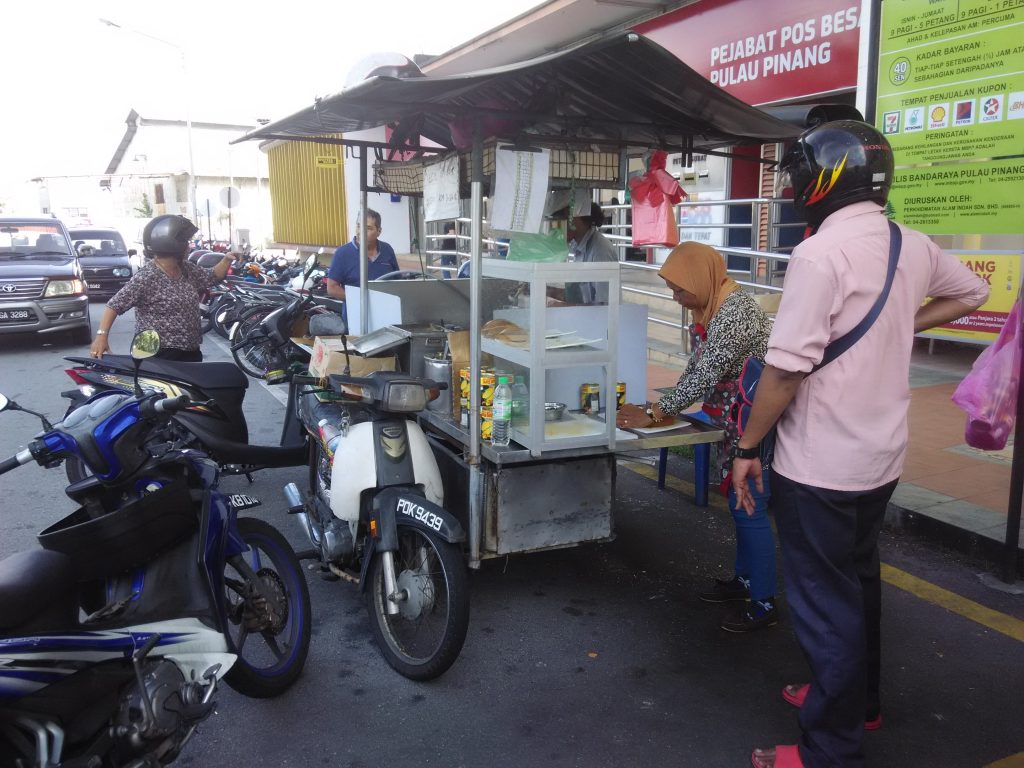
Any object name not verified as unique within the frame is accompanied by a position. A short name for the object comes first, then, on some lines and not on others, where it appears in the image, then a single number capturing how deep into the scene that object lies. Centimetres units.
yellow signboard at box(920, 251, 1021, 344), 726
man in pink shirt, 228
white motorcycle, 303
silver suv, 1115
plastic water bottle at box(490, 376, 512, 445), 342
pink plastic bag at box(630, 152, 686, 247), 409
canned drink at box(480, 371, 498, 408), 351
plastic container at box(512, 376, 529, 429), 360
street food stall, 325
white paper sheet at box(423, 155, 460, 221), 414
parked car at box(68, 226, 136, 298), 1728
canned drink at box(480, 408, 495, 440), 351
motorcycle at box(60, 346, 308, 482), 451
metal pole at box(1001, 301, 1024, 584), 388
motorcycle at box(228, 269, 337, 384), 514
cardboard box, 418
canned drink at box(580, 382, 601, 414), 381
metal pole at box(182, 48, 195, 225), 2644
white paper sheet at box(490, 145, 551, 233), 351
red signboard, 844
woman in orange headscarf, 348
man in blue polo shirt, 721
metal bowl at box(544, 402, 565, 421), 367
